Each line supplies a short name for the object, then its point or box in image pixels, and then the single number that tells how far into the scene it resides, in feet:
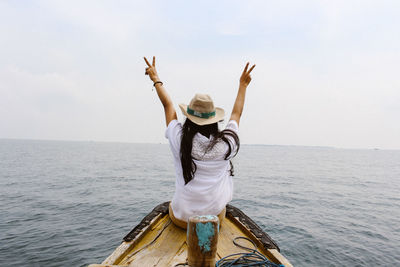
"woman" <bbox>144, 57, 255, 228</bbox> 9.63
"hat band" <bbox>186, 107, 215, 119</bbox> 9.86
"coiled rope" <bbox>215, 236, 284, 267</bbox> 9.98
